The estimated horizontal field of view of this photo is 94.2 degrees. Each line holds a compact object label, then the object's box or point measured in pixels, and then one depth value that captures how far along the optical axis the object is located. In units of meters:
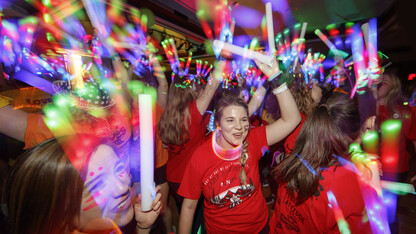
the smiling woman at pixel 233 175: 1.52
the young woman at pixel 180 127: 2.25
